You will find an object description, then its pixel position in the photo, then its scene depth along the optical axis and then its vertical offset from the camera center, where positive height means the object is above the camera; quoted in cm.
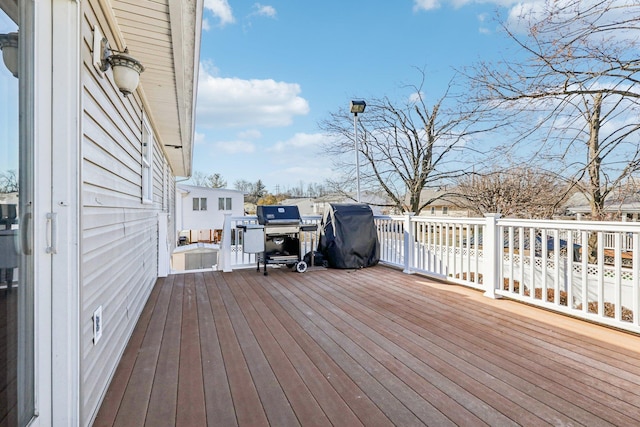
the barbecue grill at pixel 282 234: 550 -37
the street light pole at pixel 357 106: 705 +224
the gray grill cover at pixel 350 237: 567 -43
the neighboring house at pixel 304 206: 3092 +58
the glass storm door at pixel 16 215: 118 -1
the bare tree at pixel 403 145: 1124 +240
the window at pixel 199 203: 1922 +52
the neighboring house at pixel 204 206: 1875 +38
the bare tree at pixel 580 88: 405 +177
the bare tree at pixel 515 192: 650 +50
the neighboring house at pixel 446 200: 1191 +42
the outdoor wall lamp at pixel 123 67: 222 +103
